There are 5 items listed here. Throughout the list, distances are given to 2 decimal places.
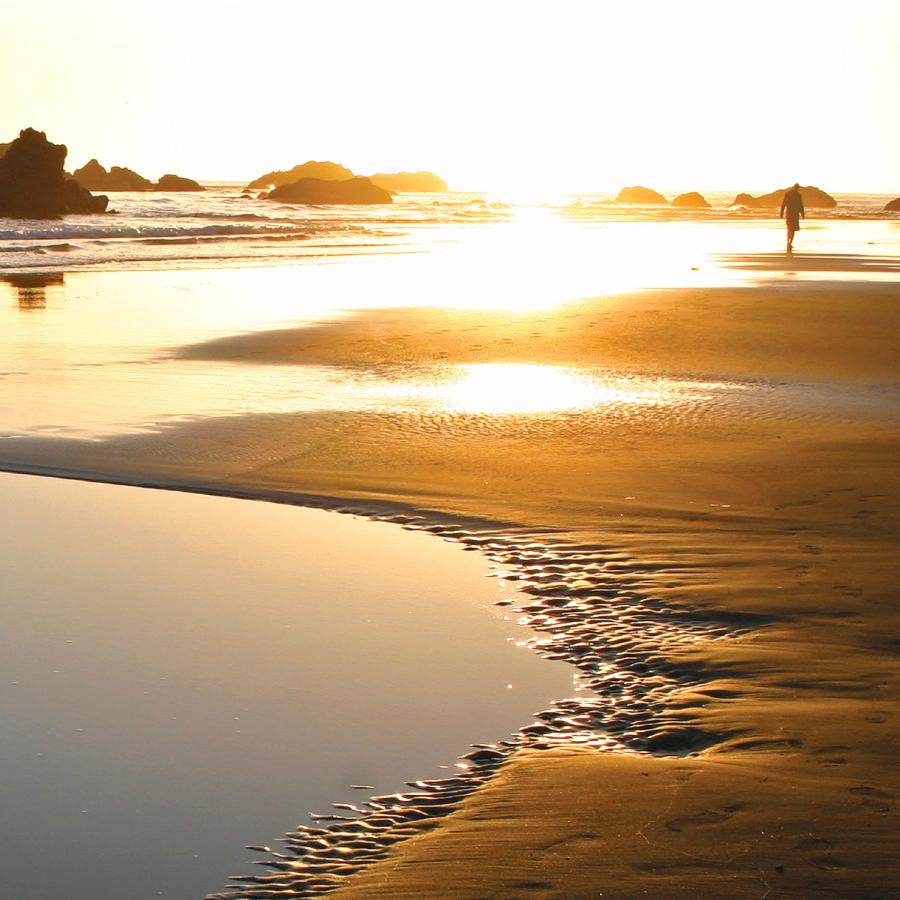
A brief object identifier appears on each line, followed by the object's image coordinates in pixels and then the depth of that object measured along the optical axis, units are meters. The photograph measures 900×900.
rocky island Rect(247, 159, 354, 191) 173.62
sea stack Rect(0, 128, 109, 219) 65.88
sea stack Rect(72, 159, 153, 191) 139.50
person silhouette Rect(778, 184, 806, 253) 33.72
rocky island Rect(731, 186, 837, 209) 106.38
